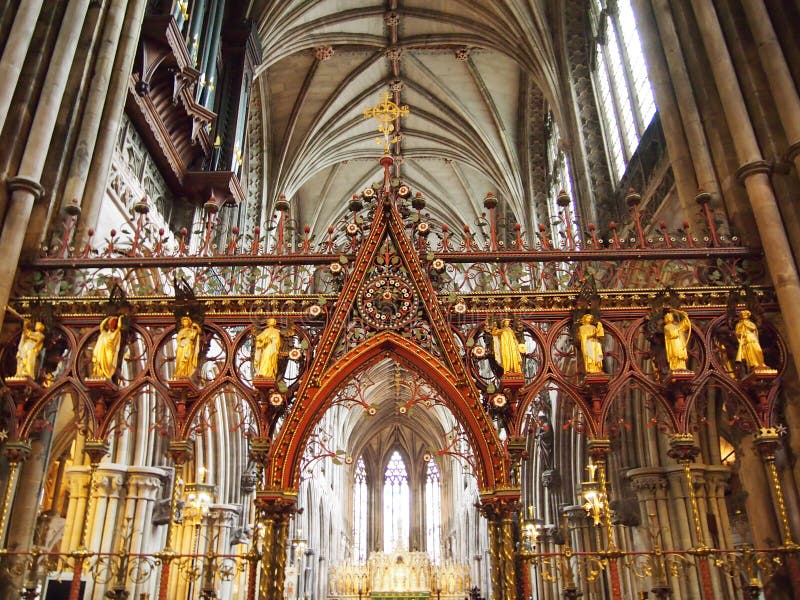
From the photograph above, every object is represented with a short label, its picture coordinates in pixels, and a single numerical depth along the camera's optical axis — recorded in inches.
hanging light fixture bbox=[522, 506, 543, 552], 663.0
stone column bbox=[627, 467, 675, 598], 437.4
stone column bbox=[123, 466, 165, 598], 427.2
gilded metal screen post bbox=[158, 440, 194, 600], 244.2
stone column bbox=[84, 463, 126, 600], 412.8
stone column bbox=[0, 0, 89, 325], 287.3
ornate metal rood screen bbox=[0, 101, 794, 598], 267.7
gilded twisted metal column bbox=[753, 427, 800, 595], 243.9
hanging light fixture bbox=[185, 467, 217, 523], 475.4
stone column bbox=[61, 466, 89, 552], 399.5
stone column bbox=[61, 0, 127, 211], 324.2
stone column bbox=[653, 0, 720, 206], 339.6
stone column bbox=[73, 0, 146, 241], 329.1
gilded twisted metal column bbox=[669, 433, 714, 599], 245.6
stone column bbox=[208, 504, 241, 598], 565.0
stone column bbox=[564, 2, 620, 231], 582.6
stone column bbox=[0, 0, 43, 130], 300.2
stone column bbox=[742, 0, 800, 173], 291.7
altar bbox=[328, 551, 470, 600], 1285.7
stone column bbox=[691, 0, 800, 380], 275.3
